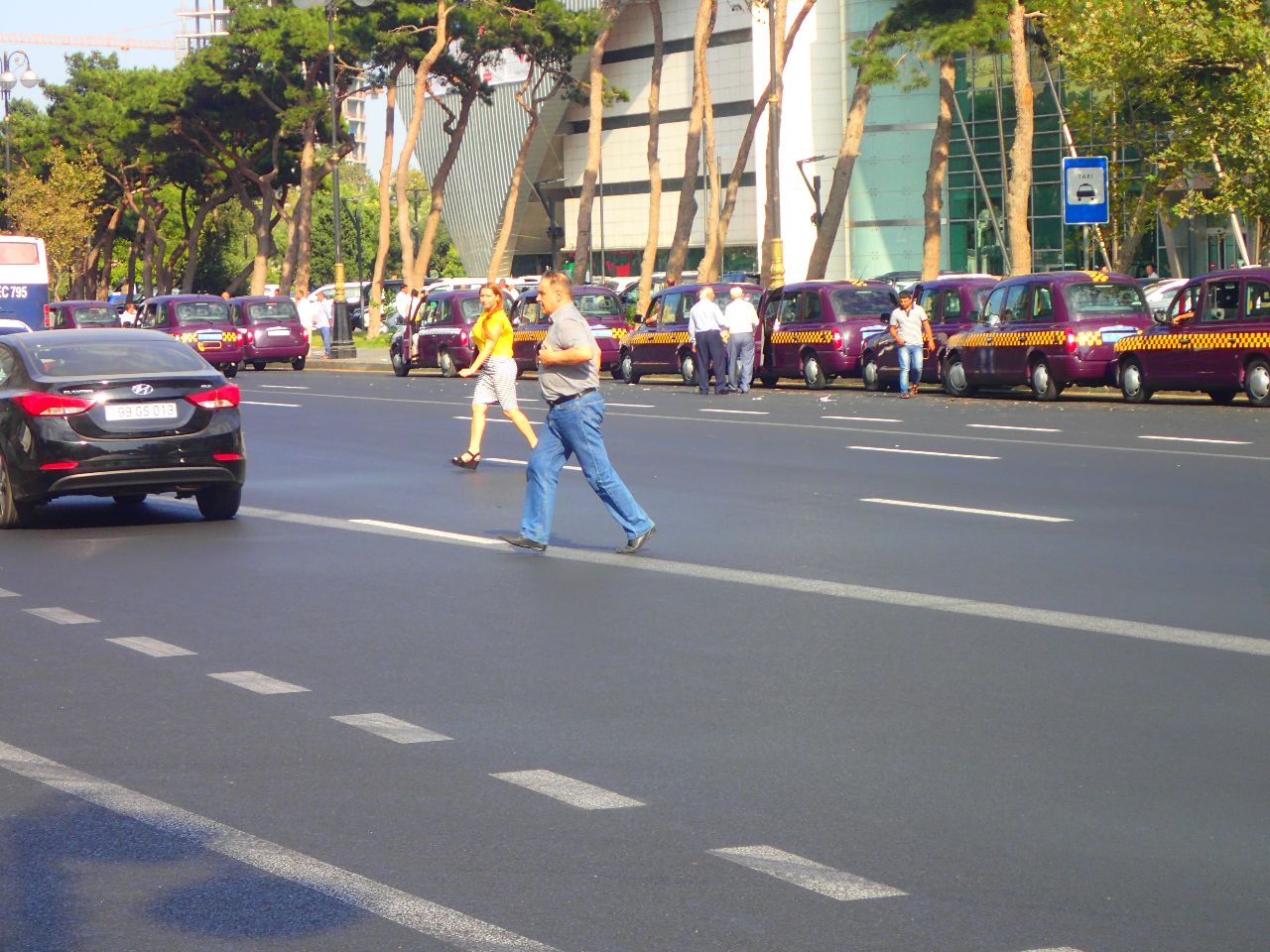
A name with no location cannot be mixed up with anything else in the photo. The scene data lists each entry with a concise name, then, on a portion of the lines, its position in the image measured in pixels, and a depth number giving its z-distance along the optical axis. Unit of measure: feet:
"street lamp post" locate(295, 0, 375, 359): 162.91
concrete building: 235.81
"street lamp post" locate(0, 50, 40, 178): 212.43
